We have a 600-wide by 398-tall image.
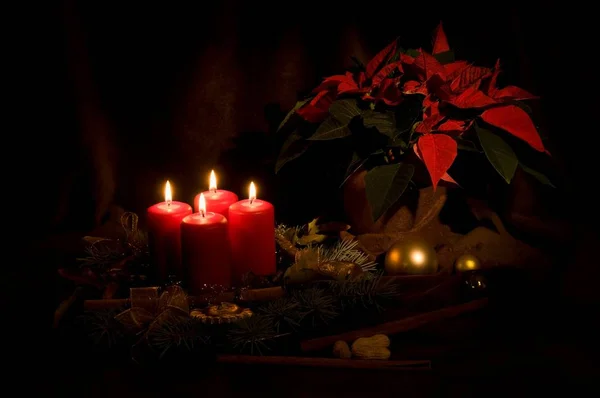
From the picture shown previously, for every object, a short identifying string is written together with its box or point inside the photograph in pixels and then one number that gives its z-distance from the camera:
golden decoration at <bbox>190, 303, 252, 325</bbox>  1.21
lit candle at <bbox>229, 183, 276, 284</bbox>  1.38
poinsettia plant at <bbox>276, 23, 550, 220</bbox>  1.44
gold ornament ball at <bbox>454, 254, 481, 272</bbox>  1.46
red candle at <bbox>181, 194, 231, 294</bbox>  1.30
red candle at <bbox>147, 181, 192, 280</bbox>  1.39
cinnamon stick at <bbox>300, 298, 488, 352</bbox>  1.21
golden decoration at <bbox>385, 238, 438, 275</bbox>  1.42
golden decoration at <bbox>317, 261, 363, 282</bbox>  1.35
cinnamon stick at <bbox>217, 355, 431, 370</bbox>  1.16
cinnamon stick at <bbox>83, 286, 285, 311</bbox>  1.29
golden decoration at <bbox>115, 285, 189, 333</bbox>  1.22
